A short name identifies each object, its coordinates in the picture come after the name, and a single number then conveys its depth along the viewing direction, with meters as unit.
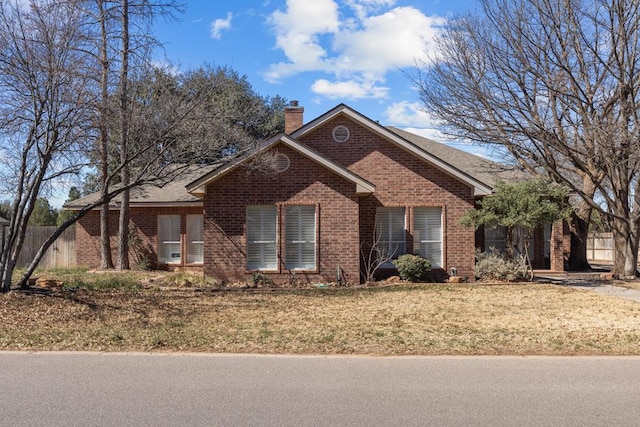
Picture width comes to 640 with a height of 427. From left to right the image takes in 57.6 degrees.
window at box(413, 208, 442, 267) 17.39
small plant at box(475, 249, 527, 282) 16.75
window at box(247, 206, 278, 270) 16.30
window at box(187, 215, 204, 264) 20.58
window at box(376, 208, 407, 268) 17.44
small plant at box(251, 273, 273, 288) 15.91
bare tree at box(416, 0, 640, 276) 16.23
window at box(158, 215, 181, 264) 20.86
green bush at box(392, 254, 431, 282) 16.34
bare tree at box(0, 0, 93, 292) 11.40
